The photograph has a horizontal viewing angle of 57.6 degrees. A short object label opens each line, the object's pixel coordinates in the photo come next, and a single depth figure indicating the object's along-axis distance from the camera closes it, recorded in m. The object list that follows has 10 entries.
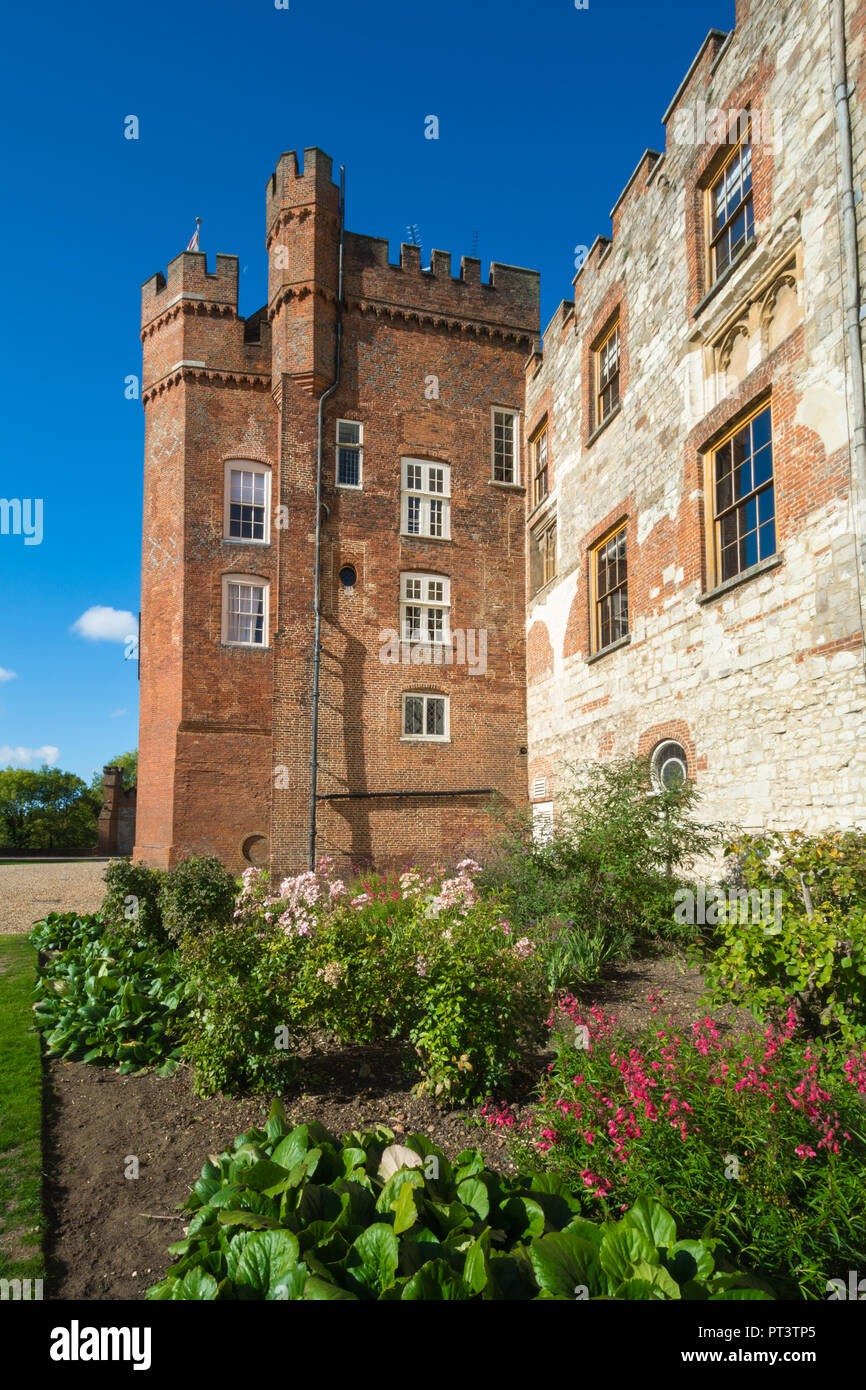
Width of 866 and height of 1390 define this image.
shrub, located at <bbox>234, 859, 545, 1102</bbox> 5.70
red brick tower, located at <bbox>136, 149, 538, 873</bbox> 18.42
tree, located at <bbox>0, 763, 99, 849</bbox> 56.67
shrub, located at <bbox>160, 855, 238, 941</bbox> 10.23
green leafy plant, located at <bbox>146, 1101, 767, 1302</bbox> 2.88
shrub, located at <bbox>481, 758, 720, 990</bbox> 9.10
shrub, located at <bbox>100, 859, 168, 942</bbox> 11.30
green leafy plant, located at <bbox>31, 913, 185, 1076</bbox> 7.06
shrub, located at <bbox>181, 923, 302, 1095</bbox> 5.89
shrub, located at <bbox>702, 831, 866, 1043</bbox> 5.59
